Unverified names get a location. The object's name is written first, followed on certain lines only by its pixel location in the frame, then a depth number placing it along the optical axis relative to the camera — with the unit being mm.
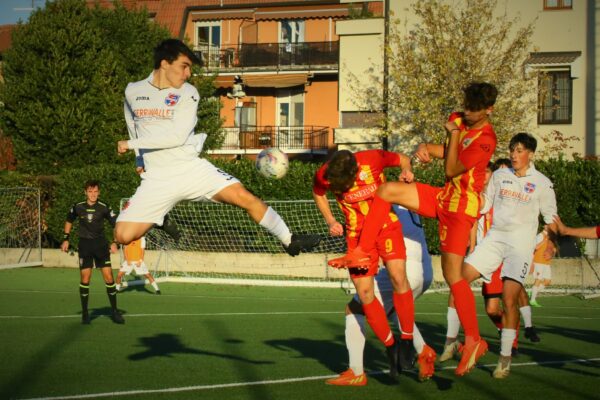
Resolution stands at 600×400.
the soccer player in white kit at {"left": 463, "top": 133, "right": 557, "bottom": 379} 9164
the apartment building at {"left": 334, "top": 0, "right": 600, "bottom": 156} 31172
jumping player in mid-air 8742
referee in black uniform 14172
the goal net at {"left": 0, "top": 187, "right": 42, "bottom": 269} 27547
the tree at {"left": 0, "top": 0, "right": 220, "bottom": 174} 34281
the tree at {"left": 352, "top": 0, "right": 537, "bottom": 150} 28453
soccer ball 9719
